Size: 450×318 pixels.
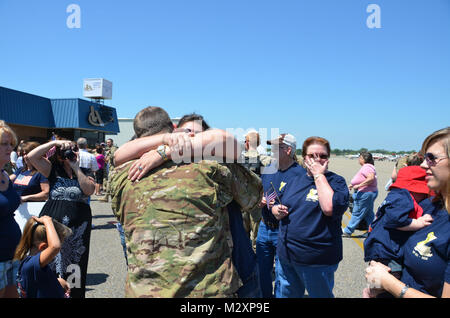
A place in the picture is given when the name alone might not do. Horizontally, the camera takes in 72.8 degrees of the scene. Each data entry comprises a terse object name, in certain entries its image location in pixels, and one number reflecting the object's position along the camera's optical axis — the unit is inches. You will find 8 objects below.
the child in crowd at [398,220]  74.3
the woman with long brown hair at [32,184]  158.5
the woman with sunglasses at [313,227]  101.4
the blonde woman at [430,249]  64.1
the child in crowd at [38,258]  99.4
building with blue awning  861.8
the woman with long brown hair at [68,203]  131.8
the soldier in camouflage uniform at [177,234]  55.1
